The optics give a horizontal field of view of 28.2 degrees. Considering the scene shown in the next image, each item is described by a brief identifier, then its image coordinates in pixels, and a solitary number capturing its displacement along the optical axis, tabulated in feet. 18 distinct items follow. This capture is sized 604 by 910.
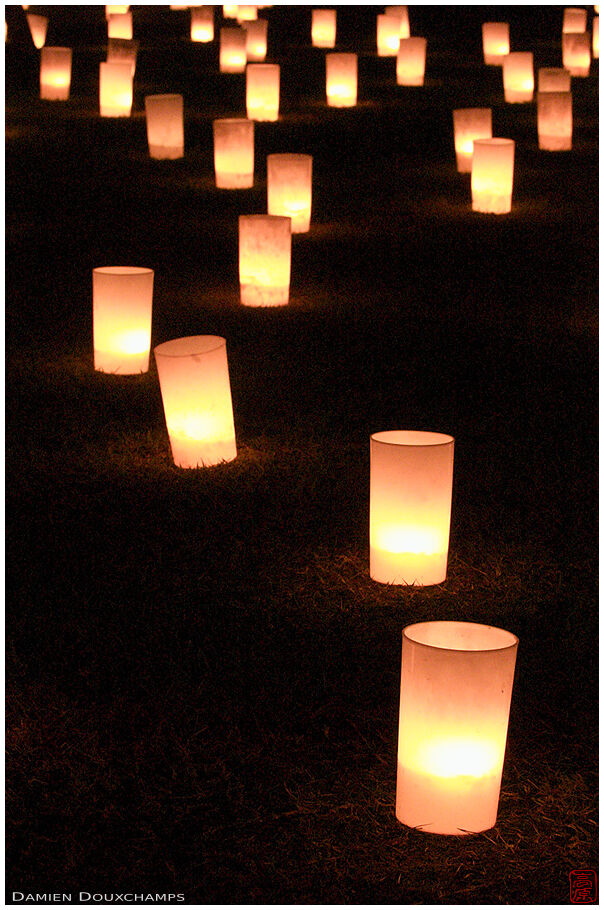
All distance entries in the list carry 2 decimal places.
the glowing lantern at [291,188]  30.86
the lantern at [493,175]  33.94
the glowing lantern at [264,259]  25.41
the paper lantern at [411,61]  53.93
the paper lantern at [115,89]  46.56
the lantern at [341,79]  49.14
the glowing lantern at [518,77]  50.88
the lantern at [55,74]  50.93
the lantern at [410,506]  12.68
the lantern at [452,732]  9.04
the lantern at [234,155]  36.27
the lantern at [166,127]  40.70
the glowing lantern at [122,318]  20.15
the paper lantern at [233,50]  55.57
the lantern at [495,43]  61.16
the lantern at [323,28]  64.90
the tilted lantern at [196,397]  16.08
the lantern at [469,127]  38.73
